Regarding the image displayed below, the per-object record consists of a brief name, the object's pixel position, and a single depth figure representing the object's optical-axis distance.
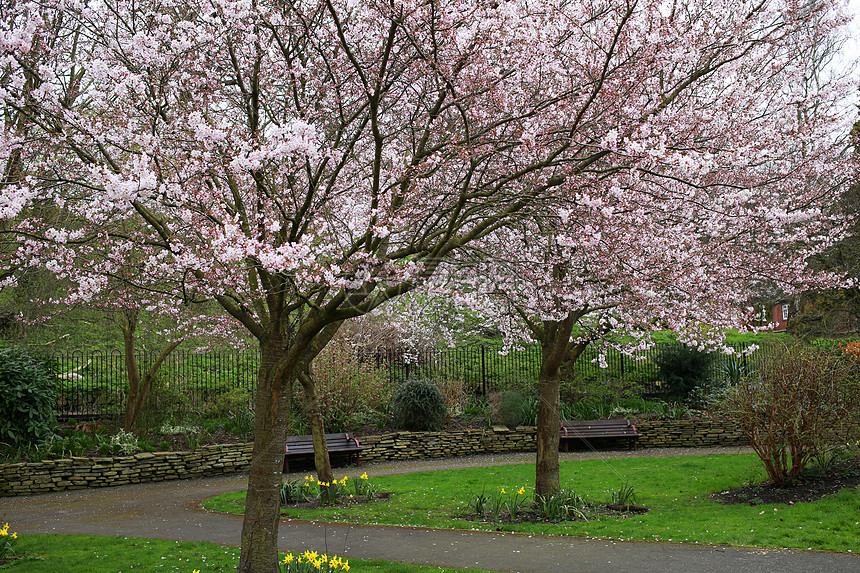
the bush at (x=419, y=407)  13.66
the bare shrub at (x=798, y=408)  8.00
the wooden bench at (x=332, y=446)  12.13
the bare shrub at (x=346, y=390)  13.51
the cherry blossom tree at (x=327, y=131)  4.79
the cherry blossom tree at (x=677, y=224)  5.65
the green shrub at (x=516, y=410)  14.16
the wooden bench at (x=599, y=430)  13.60
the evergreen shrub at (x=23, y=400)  11.09
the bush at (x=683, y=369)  15.50
